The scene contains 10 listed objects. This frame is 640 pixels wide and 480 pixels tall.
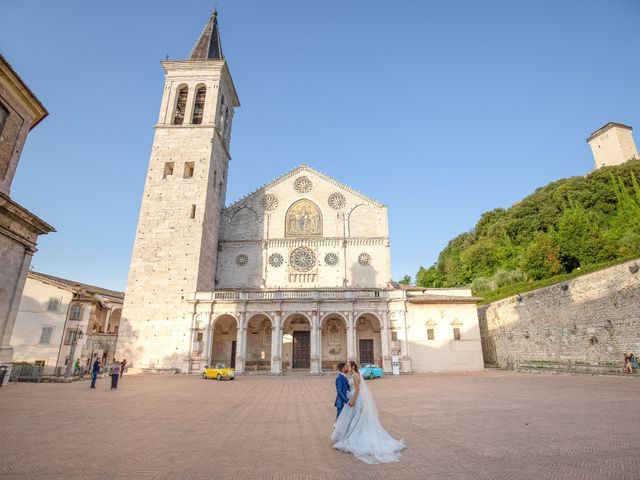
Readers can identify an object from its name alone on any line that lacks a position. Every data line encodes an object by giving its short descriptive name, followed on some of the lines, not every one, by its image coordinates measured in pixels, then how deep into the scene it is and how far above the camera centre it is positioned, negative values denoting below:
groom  6.32 -0.73
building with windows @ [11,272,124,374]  26.53 +1.80
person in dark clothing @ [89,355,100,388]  16.12 -1.26
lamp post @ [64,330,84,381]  19.69 -1.12
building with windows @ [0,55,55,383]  10.75 +4.19
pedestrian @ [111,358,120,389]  15.69 -1.34
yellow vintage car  21.03 -1.62
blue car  21.53 -1.49
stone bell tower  26.67 +11.69
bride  5.25 -1.39
